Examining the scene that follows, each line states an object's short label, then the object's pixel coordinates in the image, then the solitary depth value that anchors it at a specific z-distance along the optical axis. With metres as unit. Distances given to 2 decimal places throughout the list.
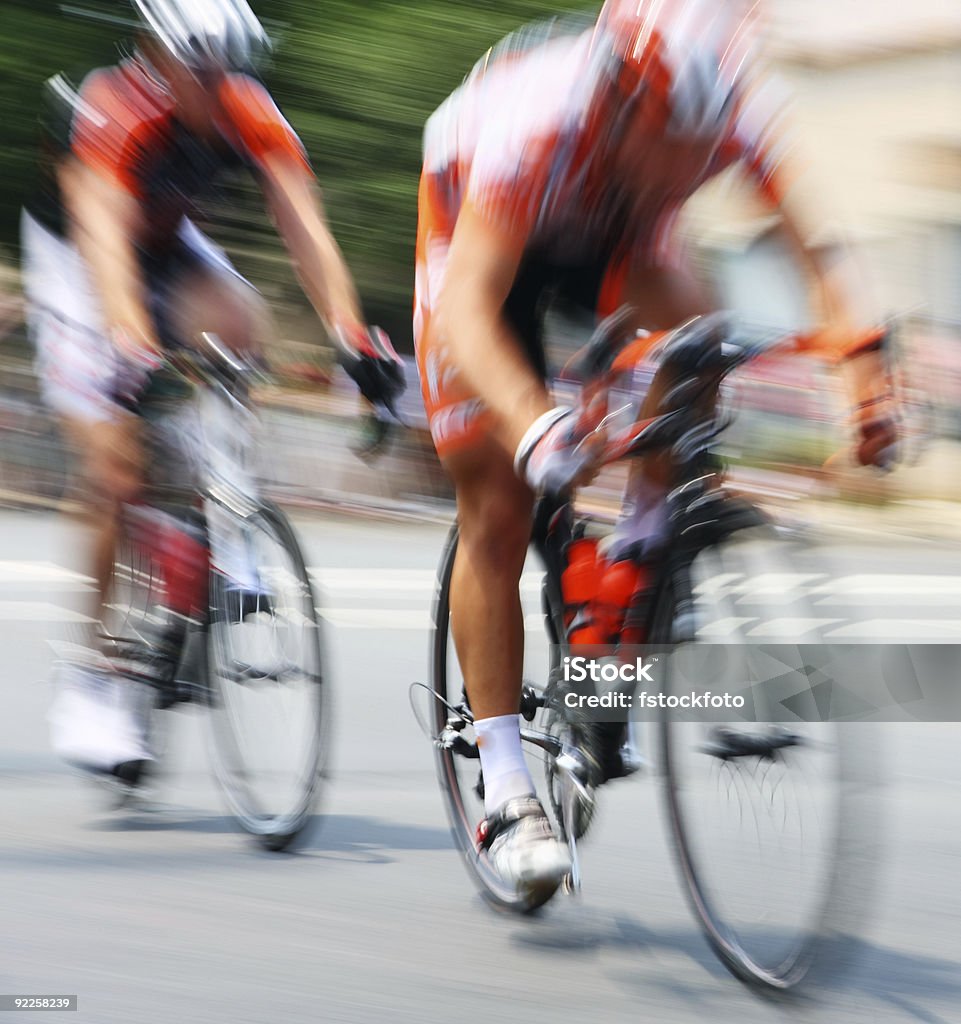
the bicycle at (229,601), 8.74
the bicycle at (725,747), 6.16
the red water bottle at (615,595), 6.75
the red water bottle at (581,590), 6.98
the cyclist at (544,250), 6.41
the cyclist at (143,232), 8.66
